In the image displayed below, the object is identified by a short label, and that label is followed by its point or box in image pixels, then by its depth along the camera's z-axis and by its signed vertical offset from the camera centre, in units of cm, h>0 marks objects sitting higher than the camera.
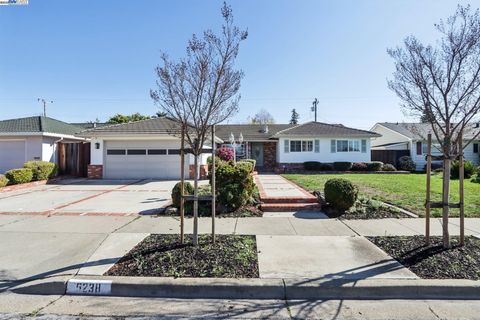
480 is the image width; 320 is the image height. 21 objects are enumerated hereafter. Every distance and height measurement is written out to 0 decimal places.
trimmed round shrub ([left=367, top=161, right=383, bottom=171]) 2236 -25
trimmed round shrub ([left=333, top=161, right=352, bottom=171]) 2261 -25
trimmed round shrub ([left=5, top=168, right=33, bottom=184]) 1312 -58
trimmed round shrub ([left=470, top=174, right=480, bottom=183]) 1513 -86
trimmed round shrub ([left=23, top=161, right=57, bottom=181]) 1455 -31
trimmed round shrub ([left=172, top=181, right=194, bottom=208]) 770 -80
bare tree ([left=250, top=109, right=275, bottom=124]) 6182 +969
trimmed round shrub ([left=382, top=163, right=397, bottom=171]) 2264 -41
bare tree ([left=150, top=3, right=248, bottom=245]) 471 +121
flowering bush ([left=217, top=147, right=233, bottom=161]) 2000 +62
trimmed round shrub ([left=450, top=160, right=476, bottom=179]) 1800 -45
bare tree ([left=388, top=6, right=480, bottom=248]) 459 +119
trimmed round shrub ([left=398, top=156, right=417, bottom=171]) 2327 -10
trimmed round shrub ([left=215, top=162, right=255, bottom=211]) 786 -63
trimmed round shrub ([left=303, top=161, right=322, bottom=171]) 2302 -17
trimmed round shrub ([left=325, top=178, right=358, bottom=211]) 766 -83
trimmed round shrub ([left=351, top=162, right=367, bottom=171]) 2264 -33
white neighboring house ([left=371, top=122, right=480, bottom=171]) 2467 +176
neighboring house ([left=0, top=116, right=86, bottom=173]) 1702 +112
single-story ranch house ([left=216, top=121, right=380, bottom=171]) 2391 +141
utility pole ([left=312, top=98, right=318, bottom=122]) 4103 +819
